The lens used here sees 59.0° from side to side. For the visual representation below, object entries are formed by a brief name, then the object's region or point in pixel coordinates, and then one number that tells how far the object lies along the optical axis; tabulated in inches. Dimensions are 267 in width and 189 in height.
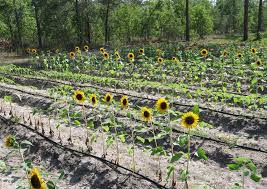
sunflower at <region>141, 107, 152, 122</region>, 119.7
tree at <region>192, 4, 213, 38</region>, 912.7
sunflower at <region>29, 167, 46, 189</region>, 80.5
